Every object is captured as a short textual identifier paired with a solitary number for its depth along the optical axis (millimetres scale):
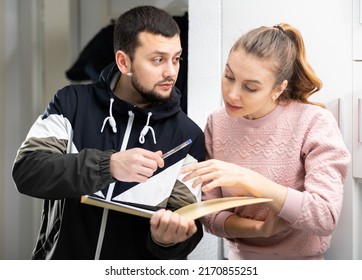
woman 2104
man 2196
